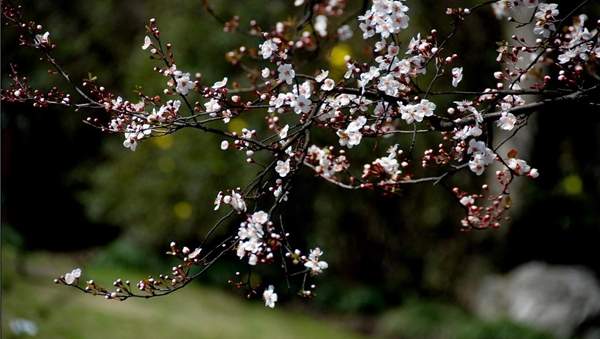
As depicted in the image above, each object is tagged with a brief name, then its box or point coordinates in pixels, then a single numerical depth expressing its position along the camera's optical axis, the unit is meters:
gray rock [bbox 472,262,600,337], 13.35
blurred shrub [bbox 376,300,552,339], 12.83
